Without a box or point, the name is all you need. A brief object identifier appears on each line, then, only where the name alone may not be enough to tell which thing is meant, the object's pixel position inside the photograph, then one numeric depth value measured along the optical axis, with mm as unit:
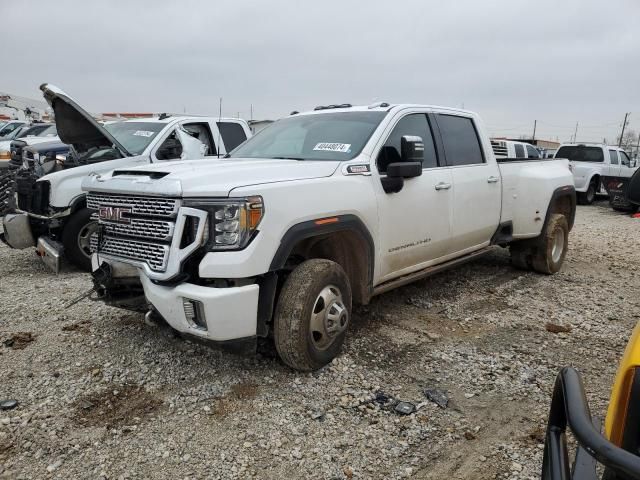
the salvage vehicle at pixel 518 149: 9731
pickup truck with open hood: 5934
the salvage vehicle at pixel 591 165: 16031
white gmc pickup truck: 3057
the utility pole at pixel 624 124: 41688
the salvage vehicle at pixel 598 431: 1290
